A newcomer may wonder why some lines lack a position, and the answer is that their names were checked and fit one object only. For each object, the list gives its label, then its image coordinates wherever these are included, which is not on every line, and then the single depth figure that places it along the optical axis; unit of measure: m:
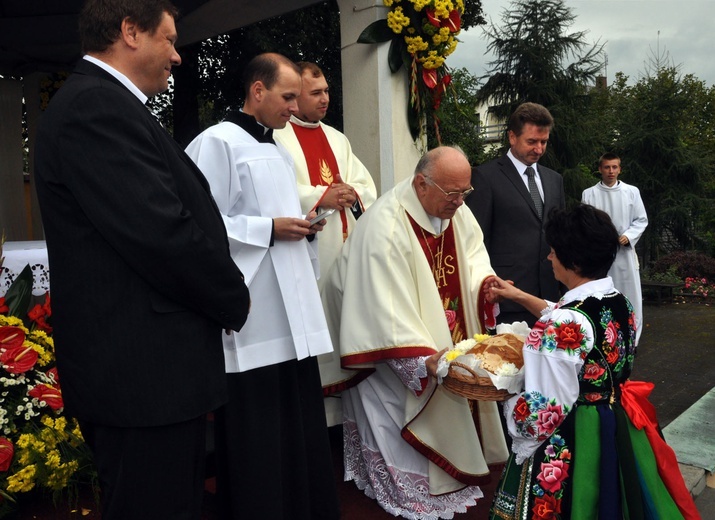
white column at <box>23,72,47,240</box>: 8.89
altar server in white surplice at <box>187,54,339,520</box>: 2.99
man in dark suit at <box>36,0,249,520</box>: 1.81
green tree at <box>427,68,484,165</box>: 12.74
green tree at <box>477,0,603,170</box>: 15.37
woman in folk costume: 2.62
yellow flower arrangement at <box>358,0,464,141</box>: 4.75
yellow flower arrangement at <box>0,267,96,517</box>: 3.25
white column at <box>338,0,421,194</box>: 4.93
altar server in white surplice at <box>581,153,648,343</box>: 8.11
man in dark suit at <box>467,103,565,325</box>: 4.67
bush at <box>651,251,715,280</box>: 13.59
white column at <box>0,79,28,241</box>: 8.67
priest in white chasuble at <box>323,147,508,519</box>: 3.43
